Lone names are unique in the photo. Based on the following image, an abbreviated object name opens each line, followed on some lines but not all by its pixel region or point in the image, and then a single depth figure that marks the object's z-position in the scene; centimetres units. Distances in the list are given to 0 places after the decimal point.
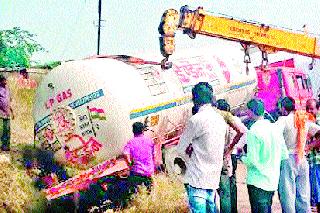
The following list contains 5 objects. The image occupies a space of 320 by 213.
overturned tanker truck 783
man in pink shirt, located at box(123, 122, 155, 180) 725
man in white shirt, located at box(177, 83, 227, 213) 496
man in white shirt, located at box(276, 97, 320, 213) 631
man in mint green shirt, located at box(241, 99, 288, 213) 554
